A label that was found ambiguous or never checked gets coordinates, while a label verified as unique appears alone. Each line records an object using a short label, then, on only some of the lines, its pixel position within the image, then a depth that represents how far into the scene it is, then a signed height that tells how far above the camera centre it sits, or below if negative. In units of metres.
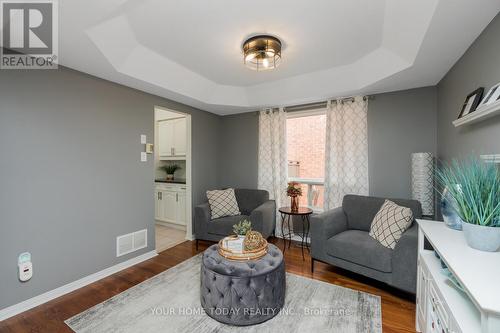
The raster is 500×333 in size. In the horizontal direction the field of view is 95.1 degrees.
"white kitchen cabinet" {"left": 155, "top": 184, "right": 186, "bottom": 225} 4.37 -0.76
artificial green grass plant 1.26 -0.17
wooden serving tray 1.99 -0.79
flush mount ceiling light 2.19 +1.14
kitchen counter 4.49 -0.32
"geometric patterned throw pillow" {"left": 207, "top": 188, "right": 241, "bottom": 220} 3.52 -0.60
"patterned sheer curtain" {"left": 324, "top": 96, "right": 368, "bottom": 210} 3.24 +0.22
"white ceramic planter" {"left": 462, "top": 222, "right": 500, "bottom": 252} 1.24 -0.40
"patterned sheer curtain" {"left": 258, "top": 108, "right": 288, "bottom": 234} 3.90 +0.18
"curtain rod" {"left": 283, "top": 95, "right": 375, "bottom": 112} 3.29 +0.96
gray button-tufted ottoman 1.79 -1.01
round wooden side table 3.23 -0.94
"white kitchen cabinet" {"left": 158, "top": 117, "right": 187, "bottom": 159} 4.67 +0.59
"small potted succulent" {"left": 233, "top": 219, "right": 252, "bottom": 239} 2.26 -0.62
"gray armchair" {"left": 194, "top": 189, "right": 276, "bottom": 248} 3.23 -0.80
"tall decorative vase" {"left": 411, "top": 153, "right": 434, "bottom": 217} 2.63 -0.18
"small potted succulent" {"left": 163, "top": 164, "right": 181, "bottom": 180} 4.96 -0.10
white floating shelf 1.36 +0.34
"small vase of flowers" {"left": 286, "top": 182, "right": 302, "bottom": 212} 3.29 -0.40
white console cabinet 0.87 -0.60
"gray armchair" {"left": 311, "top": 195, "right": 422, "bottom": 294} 2.11 -0.83
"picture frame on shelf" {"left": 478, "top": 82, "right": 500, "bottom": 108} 1.43 +0.45
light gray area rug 1.82 -1.29
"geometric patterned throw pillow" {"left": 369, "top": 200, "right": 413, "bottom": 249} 2.29 -0.61
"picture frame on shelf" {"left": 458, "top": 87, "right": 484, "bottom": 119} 1.71 +0.50
